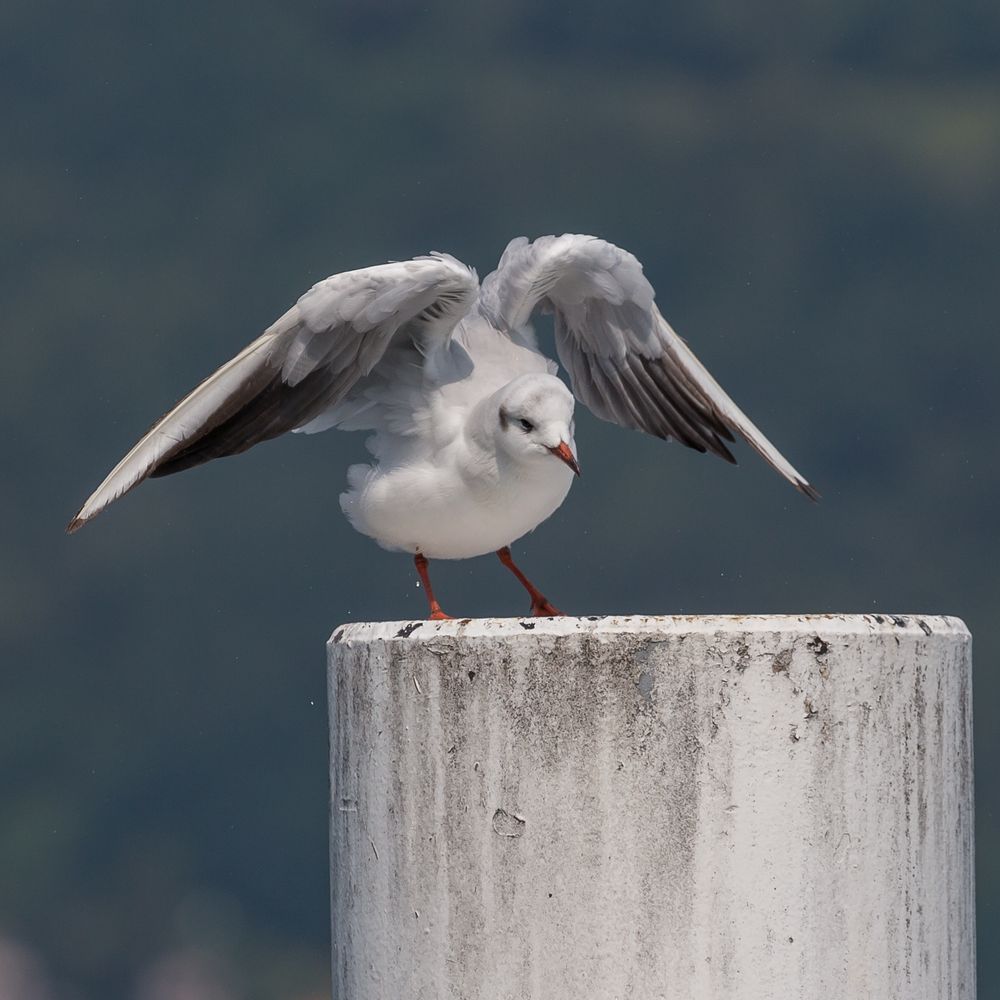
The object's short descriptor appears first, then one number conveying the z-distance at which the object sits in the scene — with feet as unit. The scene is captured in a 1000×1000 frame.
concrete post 19.90
